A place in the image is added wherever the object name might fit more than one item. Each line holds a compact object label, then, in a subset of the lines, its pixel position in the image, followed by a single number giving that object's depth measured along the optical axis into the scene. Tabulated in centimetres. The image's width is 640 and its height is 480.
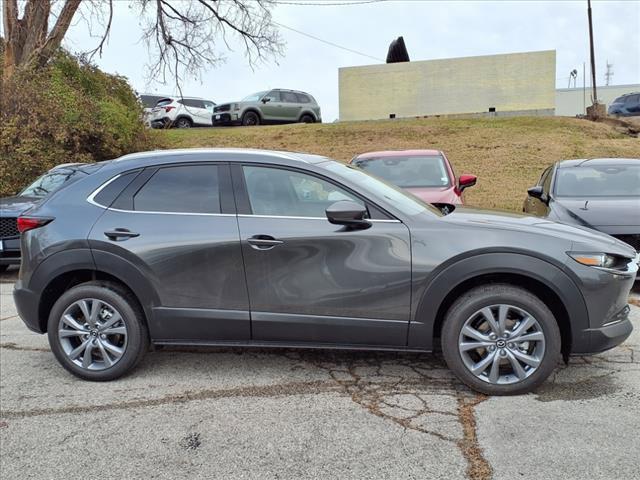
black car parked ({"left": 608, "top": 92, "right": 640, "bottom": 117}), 2411
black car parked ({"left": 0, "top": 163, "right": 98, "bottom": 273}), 789
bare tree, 1570
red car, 733
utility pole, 2097
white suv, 2325
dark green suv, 2139
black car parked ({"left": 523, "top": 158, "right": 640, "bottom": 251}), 594
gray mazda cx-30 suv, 357
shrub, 1220
